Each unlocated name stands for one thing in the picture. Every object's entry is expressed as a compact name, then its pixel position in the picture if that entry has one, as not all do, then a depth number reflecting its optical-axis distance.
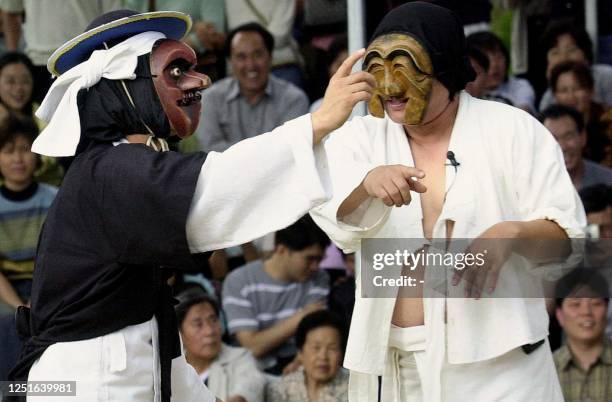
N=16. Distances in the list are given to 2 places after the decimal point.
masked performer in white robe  7.87
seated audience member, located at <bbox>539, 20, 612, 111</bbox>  13.36
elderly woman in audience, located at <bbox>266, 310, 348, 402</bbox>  11.29
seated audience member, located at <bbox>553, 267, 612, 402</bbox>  11.05
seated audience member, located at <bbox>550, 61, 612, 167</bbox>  12.95
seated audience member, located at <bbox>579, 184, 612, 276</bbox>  11.62
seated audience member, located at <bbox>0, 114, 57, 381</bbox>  11.88
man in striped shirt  11.82
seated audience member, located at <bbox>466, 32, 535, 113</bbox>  13.26
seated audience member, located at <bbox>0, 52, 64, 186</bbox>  12.89
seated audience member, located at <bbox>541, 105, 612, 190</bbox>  12.40
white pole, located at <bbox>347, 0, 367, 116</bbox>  11.15
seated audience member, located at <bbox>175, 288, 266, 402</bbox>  11.43
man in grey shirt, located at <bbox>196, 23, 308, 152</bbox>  13.23
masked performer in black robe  6.70
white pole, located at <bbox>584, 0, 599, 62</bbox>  13.81
